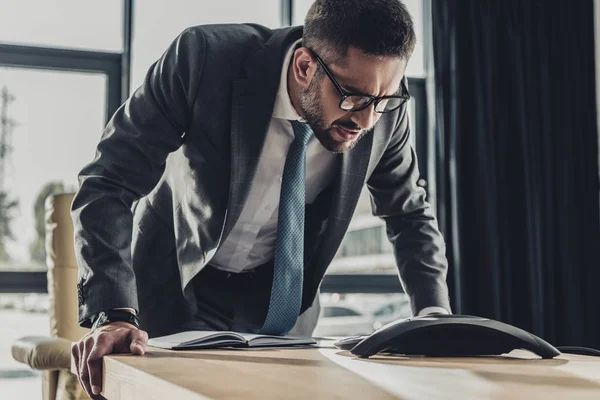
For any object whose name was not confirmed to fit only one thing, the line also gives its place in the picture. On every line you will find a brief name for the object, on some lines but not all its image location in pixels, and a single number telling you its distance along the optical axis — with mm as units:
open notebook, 949
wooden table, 587
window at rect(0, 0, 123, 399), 2957
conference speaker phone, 887
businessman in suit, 1239
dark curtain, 3350
